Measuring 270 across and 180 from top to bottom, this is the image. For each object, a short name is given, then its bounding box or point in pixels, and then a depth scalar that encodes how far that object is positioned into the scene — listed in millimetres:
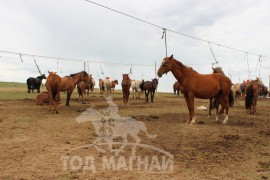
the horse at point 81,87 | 20747
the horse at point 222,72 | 14938
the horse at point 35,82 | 35312
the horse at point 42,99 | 18609
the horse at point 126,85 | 20547
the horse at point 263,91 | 35344
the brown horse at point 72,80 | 18328
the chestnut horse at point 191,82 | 11609
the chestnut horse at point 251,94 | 16172
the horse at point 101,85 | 37031
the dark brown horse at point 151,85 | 24380
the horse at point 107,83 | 31666
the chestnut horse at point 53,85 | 14008
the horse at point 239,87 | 28148
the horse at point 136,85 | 28672
